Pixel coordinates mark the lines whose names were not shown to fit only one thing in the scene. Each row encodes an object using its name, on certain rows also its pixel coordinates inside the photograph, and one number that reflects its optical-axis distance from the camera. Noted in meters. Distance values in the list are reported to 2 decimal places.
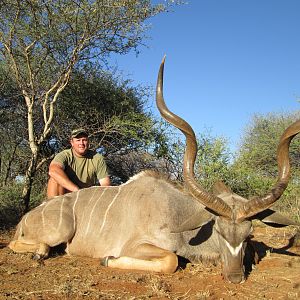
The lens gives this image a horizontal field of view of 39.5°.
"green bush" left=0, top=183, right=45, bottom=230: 5.50
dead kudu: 2.96
